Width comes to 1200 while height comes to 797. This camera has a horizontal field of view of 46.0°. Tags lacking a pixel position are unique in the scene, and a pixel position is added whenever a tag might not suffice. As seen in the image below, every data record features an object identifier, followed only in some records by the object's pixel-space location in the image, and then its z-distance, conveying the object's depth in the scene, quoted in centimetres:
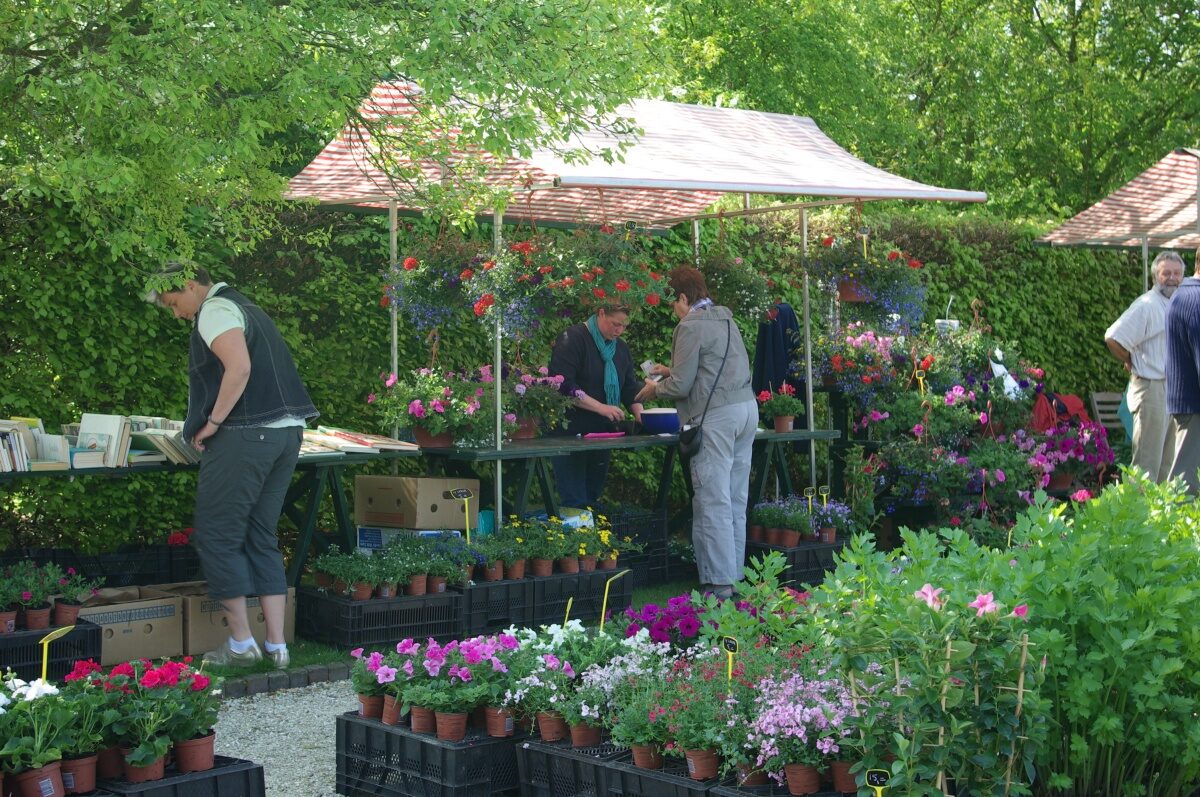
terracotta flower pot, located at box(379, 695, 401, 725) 469
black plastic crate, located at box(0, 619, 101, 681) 584
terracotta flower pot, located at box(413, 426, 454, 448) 780
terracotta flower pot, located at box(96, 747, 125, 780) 402
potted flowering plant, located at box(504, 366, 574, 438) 802
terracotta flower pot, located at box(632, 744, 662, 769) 413
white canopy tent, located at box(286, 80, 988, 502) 741
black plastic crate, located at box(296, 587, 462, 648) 681
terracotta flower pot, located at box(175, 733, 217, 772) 409
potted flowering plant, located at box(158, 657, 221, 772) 407
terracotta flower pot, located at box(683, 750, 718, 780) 396
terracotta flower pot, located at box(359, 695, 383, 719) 477
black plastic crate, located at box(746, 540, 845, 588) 880
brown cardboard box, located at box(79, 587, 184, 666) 627
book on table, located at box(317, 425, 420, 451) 738
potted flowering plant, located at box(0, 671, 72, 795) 375
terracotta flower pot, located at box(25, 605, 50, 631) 601
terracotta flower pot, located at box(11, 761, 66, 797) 377
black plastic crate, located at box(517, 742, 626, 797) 421
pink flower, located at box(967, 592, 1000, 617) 357
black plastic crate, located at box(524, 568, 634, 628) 750
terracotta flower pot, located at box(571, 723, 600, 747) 437
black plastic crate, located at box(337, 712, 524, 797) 442
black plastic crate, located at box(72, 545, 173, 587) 726
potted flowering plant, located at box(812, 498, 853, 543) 916
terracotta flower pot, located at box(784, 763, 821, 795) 375
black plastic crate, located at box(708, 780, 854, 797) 382
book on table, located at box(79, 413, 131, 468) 643
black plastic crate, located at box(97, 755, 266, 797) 394
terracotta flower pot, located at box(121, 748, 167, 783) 398
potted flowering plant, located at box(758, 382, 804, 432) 941
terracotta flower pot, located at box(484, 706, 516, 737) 455
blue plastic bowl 881
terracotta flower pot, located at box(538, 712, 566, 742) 445
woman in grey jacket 780
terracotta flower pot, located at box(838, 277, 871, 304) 960
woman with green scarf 848
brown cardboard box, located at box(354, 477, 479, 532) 755
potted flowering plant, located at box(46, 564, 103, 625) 615
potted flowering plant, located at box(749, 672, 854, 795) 373
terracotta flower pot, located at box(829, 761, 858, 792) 375
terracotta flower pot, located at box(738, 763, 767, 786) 386
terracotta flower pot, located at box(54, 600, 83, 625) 615
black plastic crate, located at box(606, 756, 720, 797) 394
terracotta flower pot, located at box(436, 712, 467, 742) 450
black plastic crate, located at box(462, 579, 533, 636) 719
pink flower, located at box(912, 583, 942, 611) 359
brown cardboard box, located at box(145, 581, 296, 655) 657
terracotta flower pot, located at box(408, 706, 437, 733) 458
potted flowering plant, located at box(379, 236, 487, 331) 789
